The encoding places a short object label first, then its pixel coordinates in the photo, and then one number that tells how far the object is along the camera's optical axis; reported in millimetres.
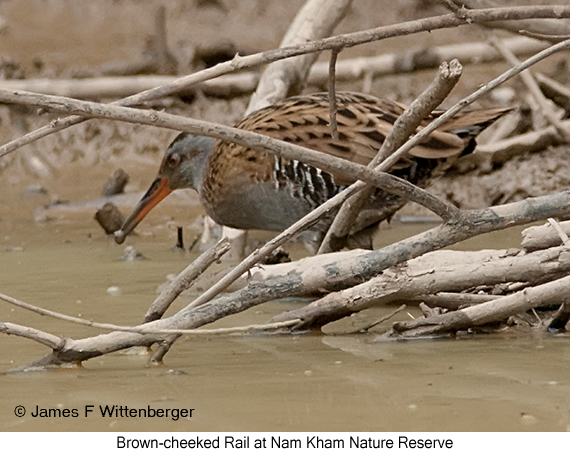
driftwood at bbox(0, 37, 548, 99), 16734
